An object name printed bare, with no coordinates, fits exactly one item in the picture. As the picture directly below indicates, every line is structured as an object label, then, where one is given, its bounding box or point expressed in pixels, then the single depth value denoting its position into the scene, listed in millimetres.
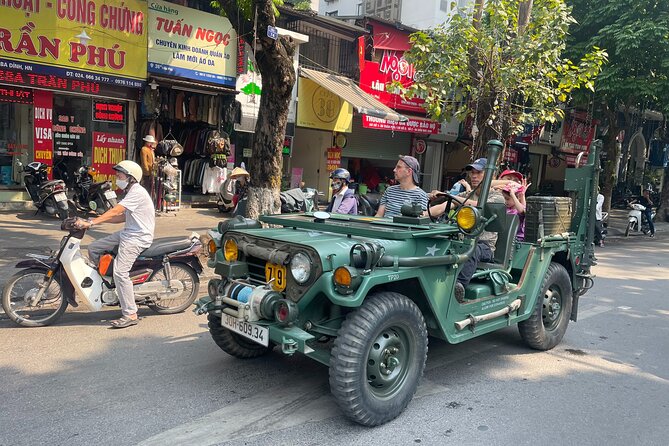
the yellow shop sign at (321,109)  15070
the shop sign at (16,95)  10891
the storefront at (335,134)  14844
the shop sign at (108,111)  12234
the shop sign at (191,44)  12391
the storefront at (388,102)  16422
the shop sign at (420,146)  19812
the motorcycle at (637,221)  16969
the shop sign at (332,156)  16766
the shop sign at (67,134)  11859
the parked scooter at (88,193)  10914
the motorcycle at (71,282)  5281
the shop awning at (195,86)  12336
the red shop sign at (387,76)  16359
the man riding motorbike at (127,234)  5352
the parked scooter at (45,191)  10445
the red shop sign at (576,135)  23469
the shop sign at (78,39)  10477
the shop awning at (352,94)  14023
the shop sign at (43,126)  11305
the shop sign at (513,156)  21266
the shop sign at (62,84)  10594
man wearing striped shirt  5531
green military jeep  3387
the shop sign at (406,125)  16047
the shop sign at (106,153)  12344
